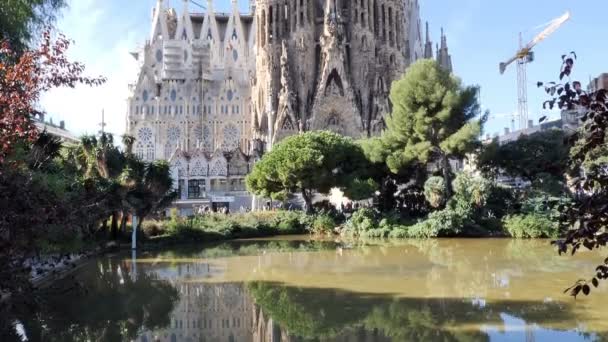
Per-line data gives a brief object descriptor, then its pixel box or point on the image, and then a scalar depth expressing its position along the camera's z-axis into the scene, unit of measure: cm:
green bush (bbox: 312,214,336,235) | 3453
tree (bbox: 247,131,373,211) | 3488
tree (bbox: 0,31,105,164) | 668
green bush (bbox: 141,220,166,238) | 3094
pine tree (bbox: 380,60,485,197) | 3228
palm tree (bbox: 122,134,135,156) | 3200
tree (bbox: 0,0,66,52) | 1173
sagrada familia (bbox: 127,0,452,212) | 5781
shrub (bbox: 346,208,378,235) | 3269
